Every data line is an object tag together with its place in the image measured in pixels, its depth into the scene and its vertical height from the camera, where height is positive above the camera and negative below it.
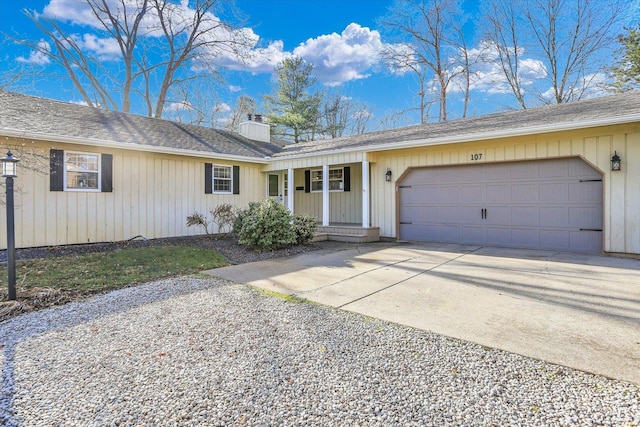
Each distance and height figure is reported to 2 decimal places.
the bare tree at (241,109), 22.56 +7.15
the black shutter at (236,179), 11.05 +1.17
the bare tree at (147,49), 17.33 +8.97
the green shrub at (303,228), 8.39 -0.36
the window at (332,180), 11.97 +1.24
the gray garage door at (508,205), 7.01 +0.19
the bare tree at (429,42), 18.50 +9.81
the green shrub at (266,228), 7.64 -0.33
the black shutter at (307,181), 12.70 +1.24
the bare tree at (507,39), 17.50 +9.35
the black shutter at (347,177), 11.68 +1.29
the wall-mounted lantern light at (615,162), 6.44 +0.97
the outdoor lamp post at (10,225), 3.85 -0.11
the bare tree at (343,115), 23.42 +7.12
